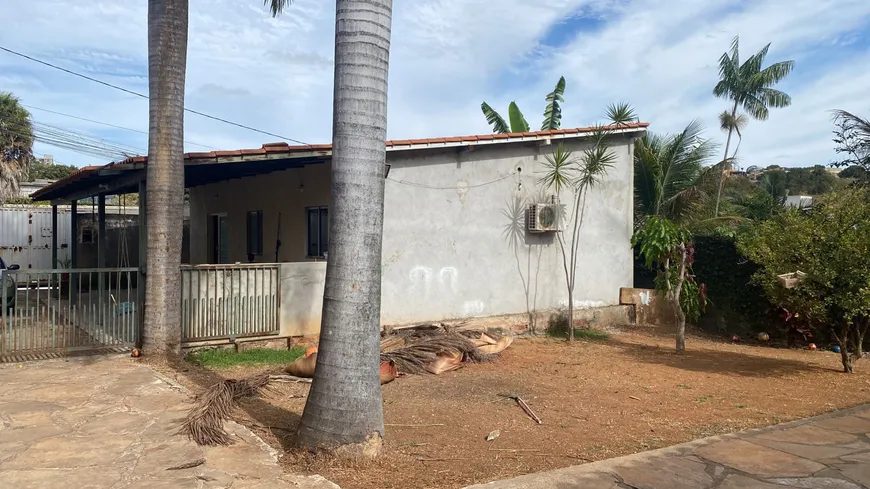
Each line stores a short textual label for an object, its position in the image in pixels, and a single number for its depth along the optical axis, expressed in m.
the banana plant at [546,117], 18.17
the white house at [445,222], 10.73
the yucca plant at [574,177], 11.98
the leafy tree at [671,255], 10.83
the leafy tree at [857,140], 14.79
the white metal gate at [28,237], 19.61
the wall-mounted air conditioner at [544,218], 12.38
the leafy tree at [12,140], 21.39
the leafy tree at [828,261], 8.43
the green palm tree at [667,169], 17.64
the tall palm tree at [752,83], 23.36
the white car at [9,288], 8.31
